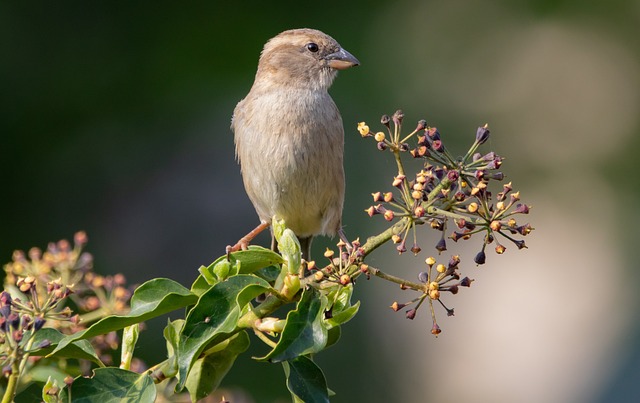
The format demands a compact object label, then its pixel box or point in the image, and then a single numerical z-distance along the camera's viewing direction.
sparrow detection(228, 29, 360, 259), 8.10
